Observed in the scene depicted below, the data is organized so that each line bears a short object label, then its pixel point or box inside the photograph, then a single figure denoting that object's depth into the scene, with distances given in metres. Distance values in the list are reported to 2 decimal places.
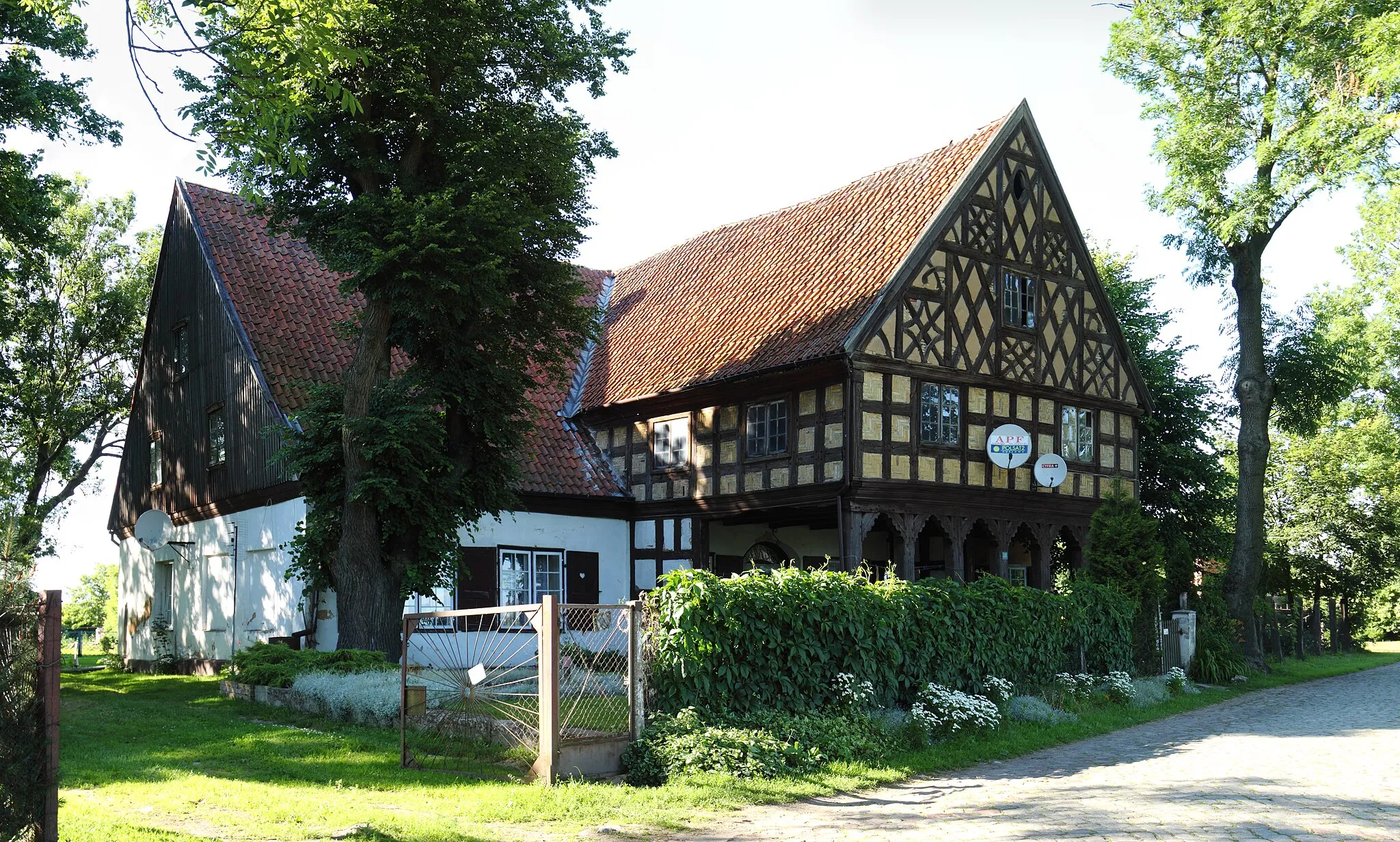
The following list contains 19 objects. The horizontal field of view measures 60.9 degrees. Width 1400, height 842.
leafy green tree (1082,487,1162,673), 21.02
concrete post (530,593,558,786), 11.18
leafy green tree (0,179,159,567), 33.06
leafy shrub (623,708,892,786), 11.69
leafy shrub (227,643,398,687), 16.64
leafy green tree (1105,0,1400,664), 23.83
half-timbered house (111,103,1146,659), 21.58
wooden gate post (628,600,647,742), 12.09
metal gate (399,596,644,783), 11.26
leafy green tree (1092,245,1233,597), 29.62
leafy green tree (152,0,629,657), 17.66
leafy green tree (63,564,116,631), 53.31
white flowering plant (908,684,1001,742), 14.59
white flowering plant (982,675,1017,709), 16.14
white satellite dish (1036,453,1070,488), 23.23
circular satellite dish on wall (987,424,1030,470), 22.58
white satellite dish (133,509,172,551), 24.78
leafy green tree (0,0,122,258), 21.34
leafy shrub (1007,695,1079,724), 16.27
